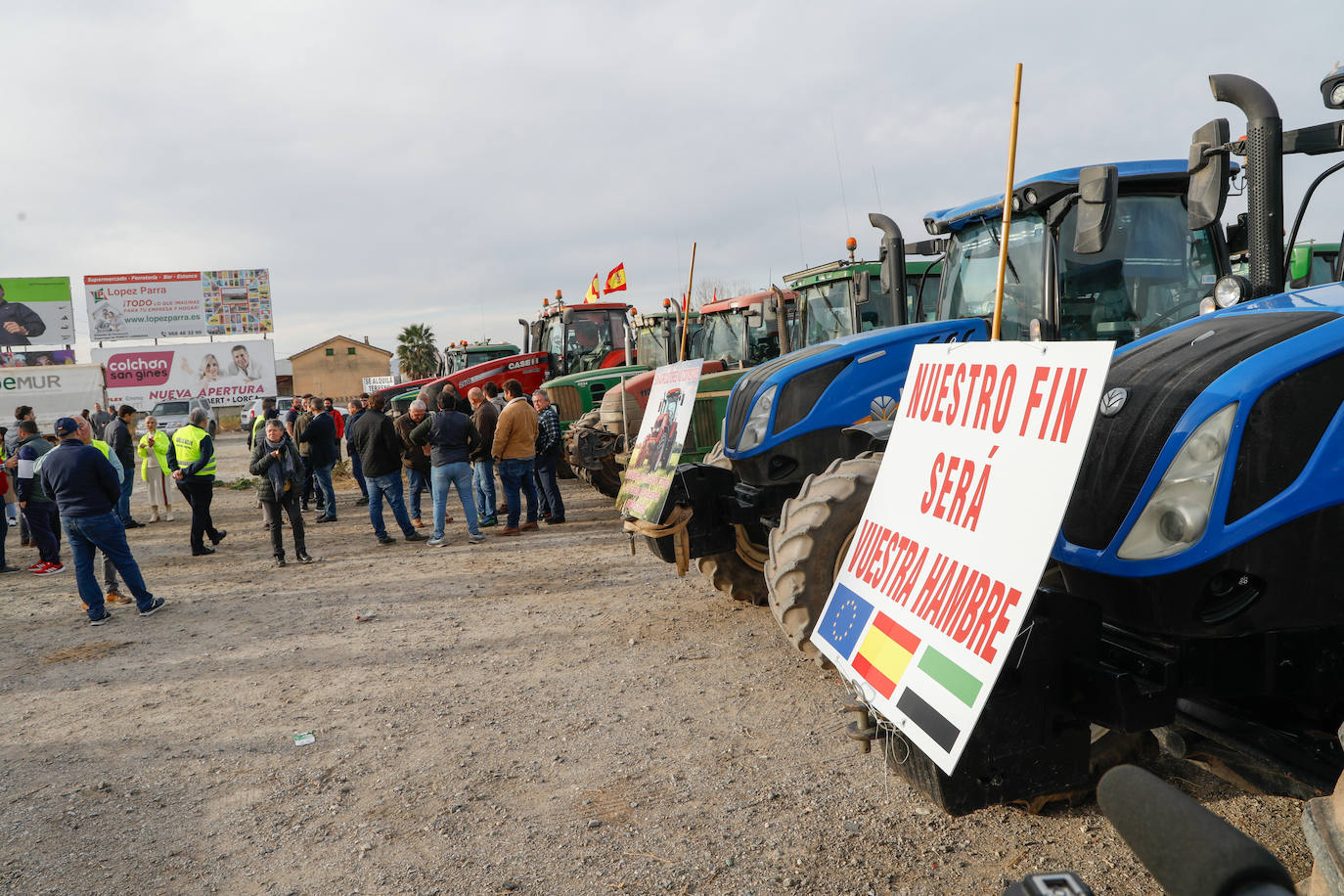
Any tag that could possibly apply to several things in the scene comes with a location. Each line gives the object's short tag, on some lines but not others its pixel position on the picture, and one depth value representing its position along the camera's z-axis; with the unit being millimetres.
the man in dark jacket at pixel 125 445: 12031
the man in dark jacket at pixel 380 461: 10125
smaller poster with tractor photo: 5539
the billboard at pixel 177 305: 42125
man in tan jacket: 10172
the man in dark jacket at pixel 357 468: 12065
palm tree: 66625
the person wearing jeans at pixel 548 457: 10625
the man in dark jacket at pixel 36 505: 9781
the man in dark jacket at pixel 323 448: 11836
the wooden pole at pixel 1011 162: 2811
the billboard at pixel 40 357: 40625
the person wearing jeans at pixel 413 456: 10711
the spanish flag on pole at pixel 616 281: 16958
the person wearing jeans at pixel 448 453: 9930
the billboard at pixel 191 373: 42250
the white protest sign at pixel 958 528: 1992
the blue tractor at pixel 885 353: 4023
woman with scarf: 8953
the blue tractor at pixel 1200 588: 2178
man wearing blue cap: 7102
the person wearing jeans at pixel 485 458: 10836
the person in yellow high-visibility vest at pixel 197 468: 9836
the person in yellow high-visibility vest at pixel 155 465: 12266
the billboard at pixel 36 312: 40062
